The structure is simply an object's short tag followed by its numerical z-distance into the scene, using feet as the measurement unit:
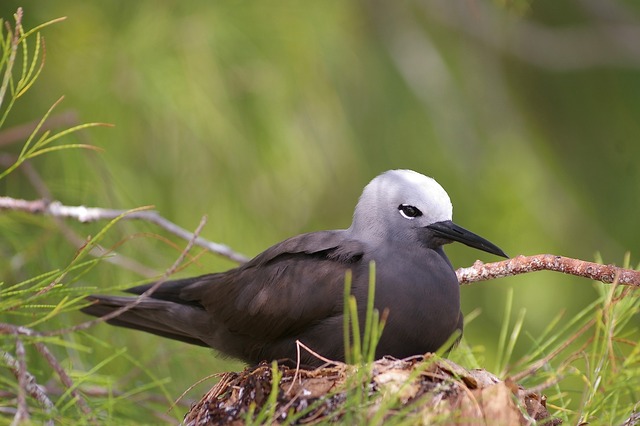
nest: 13.51
